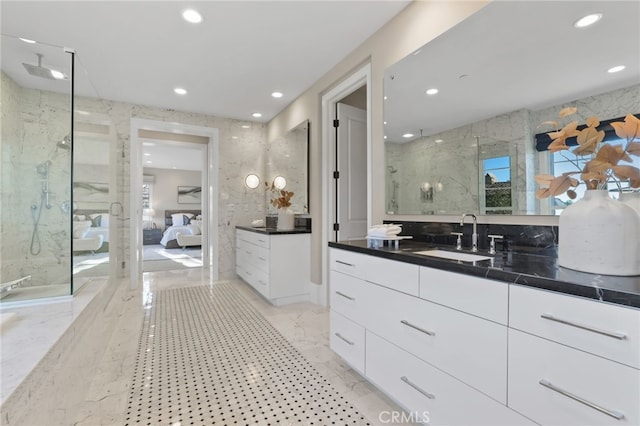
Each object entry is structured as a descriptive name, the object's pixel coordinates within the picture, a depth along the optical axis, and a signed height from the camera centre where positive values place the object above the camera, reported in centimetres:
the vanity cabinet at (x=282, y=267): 329 -60
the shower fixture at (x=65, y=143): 260 +71
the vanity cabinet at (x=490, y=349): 78 -48
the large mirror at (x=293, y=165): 368 +75
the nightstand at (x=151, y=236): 838 -55
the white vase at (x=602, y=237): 97 -8
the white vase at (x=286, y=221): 367 -5
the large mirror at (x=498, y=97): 127 +67
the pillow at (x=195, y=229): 765 -32
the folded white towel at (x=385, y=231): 187 -10
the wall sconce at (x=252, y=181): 488 +63
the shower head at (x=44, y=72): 276 +144
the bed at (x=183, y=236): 742 -49
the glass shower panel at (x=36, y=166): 260 +49
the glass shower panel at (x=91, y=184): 287 +39
